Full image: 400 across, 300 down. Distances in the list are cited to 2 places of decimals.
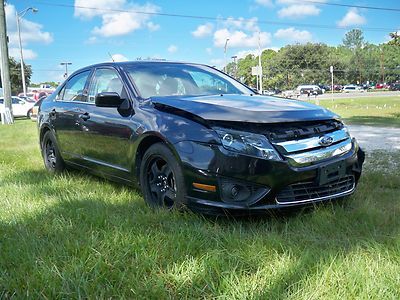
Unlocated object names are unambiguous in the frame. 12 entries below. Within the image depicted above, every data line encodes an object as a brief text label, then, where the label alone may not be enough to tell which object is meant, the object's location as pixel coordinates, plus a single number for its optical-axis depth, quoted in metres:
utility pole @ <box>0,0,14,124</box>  17.48
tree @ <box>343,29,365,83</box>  98.81
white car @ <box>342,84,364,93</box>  82.48
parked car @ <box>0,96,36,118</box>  23.97
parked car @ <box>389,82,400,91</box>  77.01
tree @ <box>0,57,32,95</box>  62.17
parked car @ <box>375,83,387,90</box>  92.17
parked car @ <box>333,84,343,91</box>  90.01
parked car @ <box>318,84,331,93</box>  87.43
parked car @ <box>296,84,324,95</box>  66.70
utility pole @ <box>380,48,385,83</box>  99.20
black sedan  3.12
